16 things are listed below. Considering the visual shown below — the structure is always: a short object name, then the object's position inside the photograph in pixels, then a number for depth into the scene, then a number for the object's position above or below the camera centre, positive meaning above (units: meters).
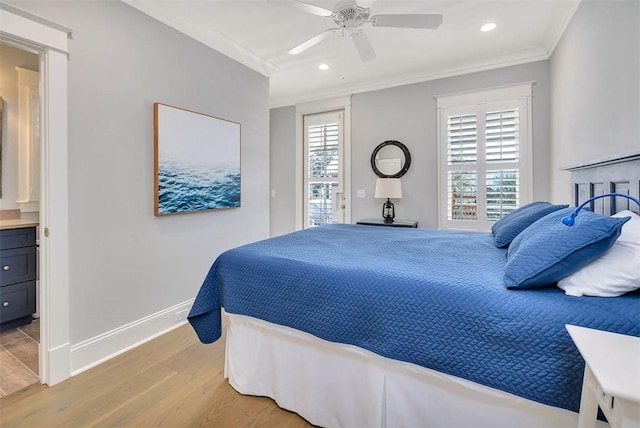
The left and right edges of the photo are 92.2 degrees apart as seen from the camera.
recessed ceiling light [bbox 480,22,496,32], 2.83 +1.72
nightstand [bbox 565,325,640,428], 0.64 -0.36
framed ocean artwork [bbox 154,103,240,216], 2.54 +0.46
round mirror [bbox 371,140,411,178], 4.12 +0.71
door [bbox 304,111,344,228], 4.68 +0.66
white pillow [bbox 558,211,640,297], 1.03 -0.22
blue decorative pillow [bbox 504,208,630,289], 1.07 -0.14
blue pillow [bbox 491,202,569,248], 1.93 -0.07
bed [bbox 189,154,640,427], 1.03 -0.50
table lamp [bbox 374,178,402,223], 3.97 +0.29
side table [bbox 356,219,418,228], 3.84 -0.15
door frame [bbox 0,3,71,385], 1.86 +0.05
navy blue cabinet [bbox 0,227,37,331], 2.56 -0.56
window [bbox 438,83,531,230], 3.51 +0.66
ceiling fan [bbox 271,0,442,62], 2.10 +1.37
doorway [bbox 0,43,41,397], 2.60 +0.27
